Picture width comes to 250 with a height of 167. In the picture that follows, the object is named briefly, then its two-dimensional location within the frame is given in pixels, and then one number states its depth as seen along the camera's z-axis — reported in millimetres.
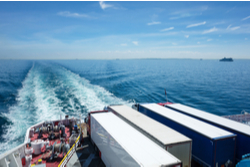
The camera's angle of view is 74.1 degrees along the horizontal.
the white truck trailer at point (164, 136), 9617
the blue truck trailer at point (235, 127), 11138
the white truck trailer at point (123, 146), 7484
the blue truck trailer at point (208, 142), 10422
